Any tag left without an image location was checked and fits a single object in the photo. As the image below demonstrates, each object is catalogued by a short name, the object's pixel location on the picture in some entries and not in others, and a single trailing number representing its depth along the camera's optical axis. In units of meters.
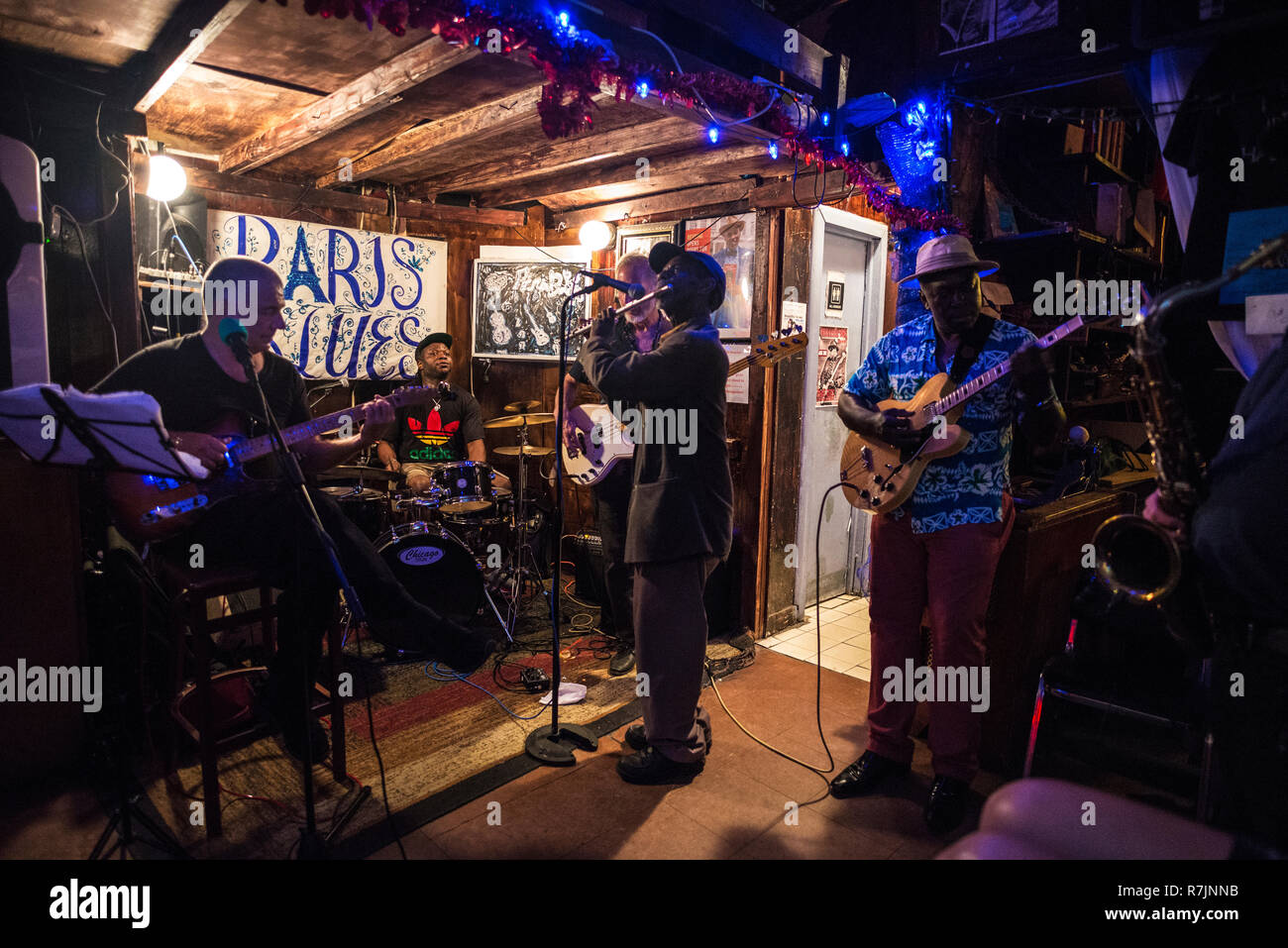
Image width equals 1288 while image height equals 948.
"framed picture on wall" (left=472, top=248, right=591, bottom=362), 6.66
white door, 5.39
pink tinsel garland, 2.72
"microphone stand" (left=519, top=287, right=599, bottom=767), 3.16
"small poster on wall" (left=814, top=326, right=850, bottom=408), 5.51
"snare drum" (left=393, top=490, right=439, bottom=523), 4.67
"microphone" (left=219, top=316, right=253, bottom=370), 2.35
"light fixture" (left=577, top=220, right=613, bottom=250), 6.30
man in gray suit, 3.00
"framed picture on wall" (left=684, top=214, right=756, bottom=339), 5.37
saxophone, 2.05
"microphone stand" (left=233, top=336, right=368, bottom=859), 2.37
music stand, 2.29
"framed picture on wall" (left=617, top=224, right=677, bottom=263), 5.89
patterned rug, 2.85
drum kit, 4.54
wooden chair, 2.69
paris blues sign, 5.70
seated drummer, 5.76
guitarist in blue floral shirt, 2.92
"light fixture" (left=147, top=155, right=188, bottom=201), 4.60
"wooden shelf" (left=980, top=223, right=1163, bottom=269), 4.54
